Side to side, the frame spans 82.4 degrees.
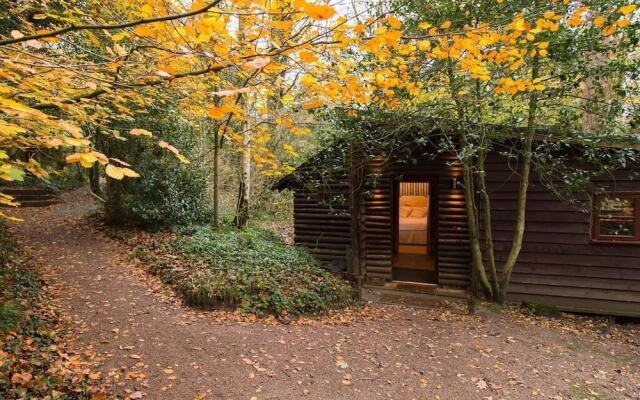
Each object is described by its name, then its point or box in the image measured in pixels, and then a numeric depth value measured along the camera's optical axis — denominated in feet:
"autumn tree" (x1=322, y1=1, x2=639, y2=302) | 18.93
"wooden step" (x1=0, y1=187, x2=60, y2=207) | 44.76
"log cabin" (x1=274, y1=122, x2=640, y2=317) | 25.73
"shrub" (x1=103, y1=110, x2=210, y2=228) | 32.14
